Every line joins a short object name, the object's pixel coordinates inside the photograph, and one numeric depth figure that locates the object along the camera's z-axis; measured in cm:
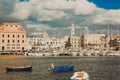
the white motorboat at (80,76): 2440
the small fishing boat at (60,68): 4452
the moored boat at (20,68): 4583
